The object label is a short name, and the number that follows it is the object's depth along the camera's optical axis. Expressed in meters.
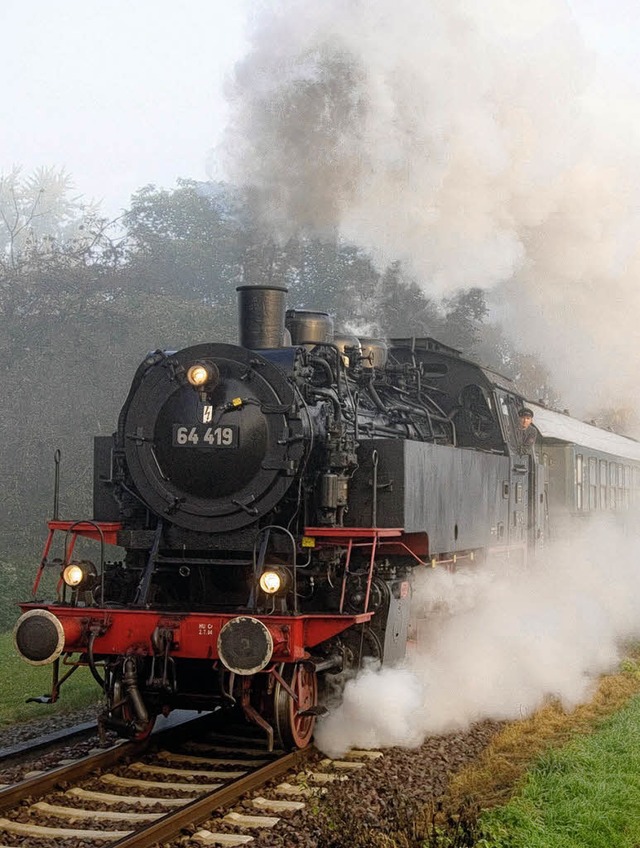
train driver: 12.19
